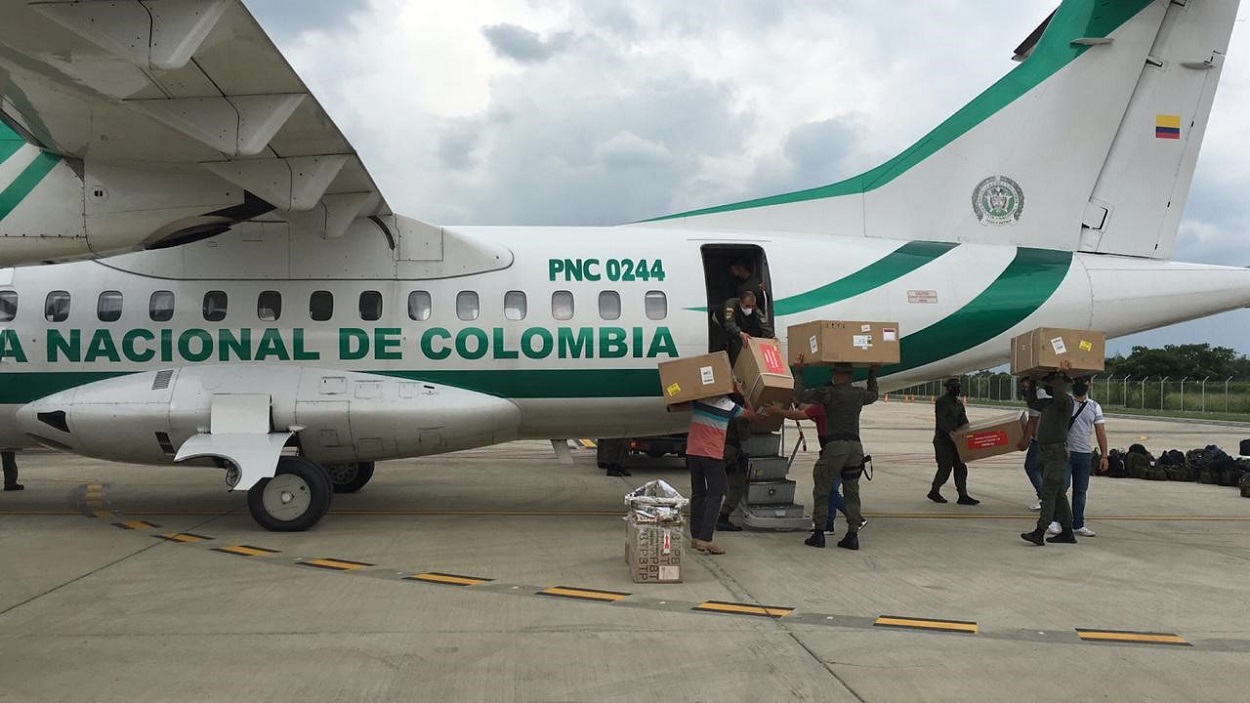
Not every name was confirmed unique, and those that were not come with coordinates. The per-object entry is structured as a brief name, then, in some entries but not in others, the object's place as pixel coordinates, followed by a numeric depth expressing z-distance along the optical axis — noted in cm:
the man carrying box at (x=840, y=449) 872
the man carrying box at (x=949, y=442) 1194
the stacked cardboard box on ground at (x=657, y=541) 716
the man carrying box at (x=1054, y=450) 898
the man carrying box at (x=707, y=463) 841
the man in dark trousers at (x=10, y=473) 1223
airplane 894
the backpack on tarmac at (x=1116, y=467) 1559
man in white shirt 974
